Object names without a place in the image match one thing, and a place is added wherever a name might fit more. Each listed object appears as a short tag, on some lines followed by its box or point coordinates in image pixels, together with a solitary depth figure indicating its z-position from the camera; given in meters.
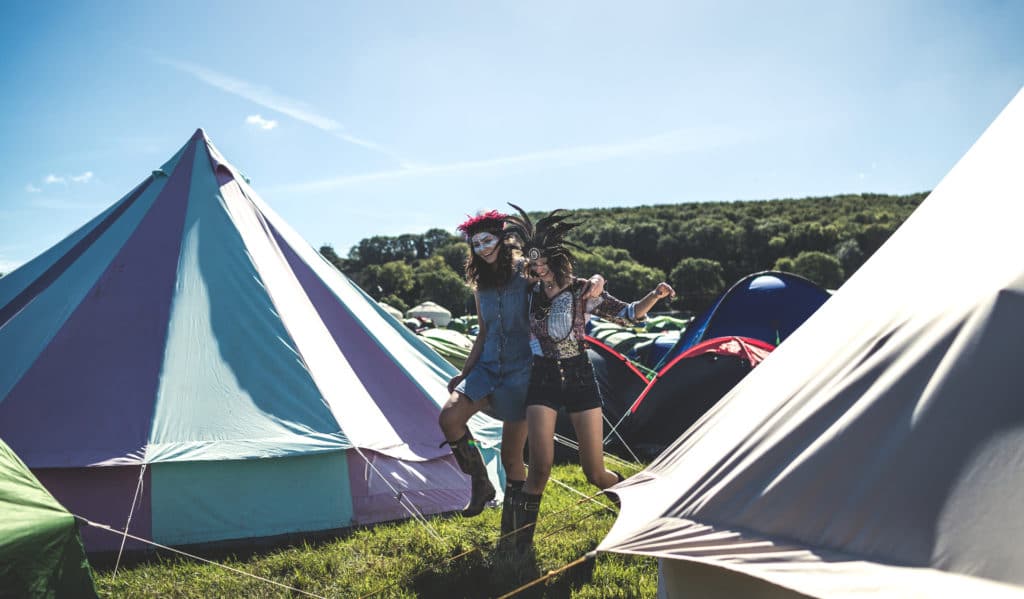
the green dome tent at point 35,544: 2.28
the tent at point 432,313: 43.31
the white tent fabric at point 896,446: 1.50
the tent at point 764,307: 8.26
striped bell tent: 3.83
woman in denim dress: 3.54
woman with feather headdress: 3.33
